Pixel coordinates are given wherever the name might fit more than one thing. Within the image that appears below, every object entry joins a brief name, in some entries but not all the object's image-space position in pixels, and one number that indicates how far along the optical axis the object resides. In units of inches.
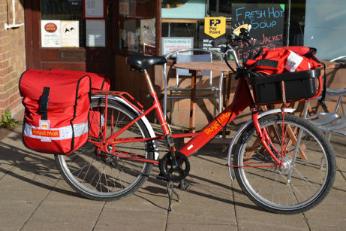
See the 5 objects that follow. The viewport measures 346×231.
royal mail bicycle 172.6
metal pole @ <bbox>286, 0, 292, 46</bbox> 281.6
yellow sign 281.9
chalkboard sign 280.2
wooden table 232.8
